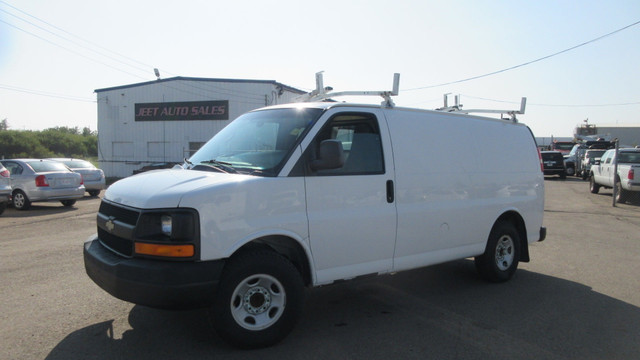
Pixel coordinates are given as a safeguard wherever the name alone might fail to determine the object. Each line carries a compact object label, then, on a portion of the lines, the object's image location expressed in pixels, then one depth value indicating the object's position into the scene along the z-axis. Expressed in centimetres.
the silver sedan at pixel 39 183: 1326
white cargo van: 350
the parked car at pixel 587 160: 2403
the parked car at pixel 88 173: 1650
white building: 3025
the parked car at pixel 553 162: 2739
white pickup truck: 1452
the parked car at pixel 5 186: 1105
